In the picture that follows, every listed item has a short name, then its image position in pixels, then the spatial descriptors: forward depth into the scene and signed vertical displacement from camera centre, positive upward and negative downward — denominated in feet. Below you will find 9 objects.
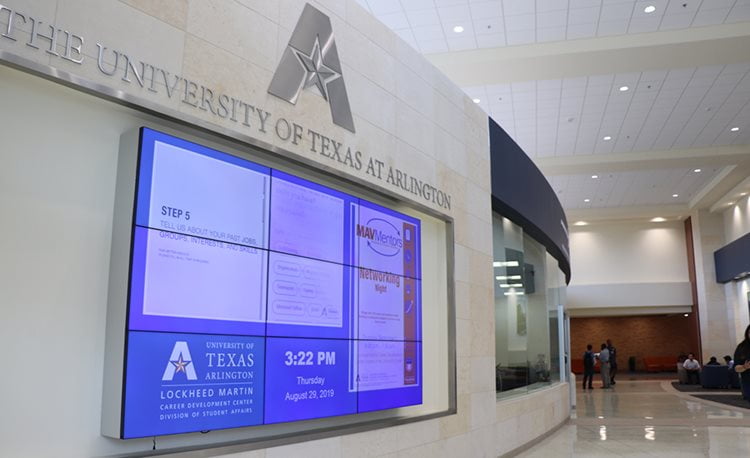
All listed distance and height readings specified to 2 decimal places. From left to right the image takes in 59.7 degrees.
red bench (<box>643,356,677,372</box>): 107.76 -3.86
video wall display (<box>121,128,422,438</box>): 11.21 +0.79
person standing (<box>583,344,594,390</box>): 72.84 -2.77
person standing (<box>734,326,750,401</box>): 43.45 -1.11
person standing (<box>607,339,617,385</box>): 80.69 -3.10
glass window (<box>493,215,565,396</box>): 25.81 +1.20
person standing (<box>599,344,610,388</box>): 73.61 -2.85
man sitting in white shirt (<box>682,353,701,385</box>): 79.77 -3.59
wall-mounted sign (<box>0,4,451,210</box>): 9.99 +4.61
